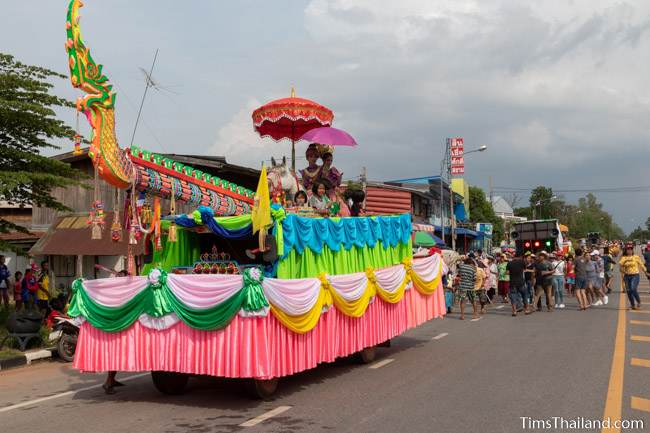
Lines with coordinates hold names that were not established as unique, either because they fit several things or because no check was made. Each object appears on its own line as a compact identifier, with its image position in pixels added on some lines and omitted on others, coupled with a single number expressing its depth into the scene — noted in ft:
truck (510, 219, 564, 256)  106.22
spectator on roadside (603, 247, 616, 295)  71.05
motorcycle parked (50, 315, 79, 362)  38.09
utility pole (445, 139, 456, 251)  113.80
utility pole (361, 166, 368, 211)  36.18
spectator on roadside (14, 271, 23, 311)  59.41
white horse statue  30.91
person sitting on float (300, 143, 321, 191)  34.60
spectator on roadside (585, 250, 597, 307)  57.62
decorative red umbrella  34.76
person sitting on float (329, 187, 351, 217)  33.94
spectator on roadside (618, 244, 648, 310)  55.11
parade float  22.43
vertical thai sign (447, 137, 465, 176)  113.60
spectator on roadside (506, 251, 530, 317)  54.85
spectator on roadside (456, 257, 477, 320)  53.26
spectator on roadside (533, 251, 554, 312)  56.59
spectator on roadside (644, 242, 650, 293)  62.69
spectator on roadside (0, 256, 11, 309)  59.00
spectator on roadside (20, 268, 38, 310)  58.85
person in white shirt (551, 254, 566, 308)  59.62
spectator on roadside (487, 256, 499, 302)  67.21
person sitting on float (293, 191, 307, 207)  31.46
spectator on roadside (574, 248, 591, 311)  57.31
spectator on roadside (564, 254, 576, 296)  71.92
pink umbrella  32.17
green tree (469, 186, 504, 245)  192.54
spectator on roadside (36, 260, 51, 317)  57.88
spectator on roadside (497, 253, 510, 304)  68.49
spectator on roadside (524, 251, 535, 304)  59.25
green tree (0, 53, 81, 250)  43.96
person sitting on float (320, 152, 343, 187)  34.65
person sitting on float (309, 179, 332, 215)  32.99
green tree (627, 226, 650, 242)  540.11
